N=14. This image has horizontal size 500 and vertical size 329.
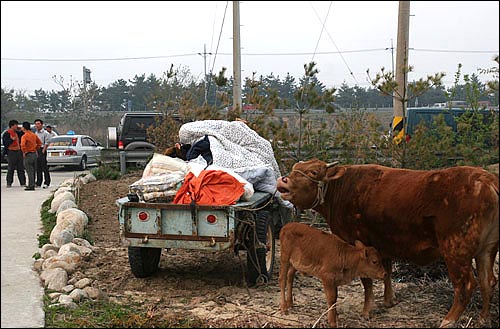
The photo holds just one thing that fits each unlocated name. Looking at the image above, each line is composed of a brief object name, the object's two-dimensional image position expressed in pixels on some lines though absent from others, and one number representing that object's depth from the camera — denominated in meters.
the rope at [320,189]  6.50
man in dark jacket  18.20
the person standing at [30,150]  17.47
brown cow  5.42
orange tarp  7.21
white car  25.12
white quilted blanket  8.20
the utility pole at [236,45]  15.74
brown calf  5.96
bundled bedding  7.38
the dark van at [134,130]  21.19
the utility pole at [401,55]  8.92
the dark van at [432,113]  7.96
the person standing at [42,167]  18.37
